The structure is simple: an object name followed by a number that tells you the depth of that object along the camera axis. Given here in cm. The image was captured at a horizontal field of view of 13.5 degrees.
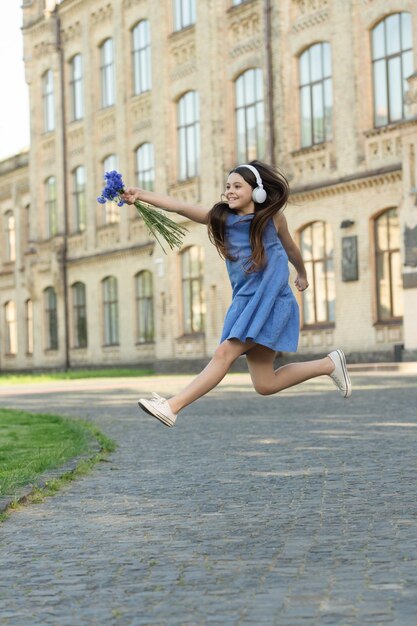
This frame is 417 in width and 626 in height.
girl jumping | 1025
